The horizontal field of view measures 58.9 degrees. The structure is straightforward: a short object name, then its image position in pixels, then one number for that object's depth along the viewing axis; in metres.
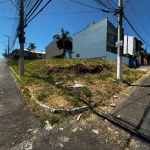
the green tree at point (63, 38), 32.22
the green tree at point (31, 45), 65.38
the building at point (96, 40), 20.66
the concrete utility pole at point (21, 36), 9.80
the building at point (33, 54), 57.77
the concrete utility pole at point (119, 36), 8.09
